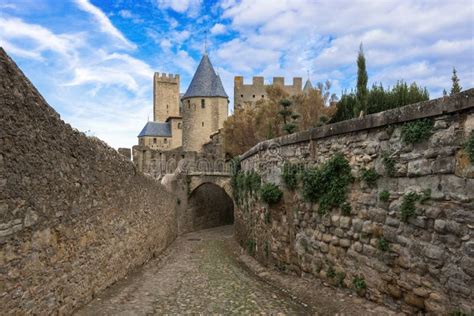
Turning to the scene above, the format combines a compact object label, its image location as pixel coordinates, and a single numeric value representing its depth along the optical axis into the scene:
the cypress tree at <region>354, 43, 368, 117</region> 7.93
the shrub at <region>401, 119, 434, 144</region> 3.89
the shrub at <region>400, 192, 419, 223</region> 4.01
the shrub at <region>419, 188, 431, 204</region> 3.83
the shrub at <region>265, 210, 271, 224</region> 8.13
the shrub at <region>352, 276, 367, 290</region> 4.83
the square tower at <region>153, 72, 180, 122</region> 57.25
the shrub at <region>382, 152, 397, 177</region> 4.36
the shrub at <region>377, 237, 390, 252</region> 4.41
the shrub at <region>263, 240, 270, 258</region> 8.17
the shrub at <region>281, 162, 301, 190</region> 6.82
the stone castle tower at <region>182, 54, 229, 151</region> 37.56
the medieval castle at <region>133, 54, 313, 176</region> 37.56
